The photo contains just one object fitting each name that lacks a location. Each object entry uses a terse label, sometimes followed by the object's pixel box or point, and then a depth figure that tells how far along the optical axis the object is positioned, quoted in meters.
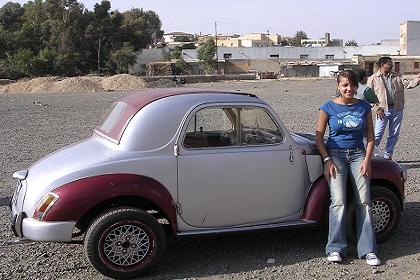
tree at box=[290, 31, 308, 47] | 171.45
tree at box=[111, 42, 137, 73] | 89.06
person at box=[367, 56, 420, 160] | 9.43
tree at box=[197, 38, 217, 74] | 96.19
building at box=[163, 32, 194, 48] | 173.01
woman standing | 5.55
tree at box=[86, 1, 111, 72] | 90.44
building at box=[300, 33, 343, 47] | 156.54
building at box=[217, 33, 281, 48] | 150.60
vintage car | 4.97
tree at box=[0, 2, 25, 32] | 100.75
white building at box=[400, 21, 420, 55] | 105.94
